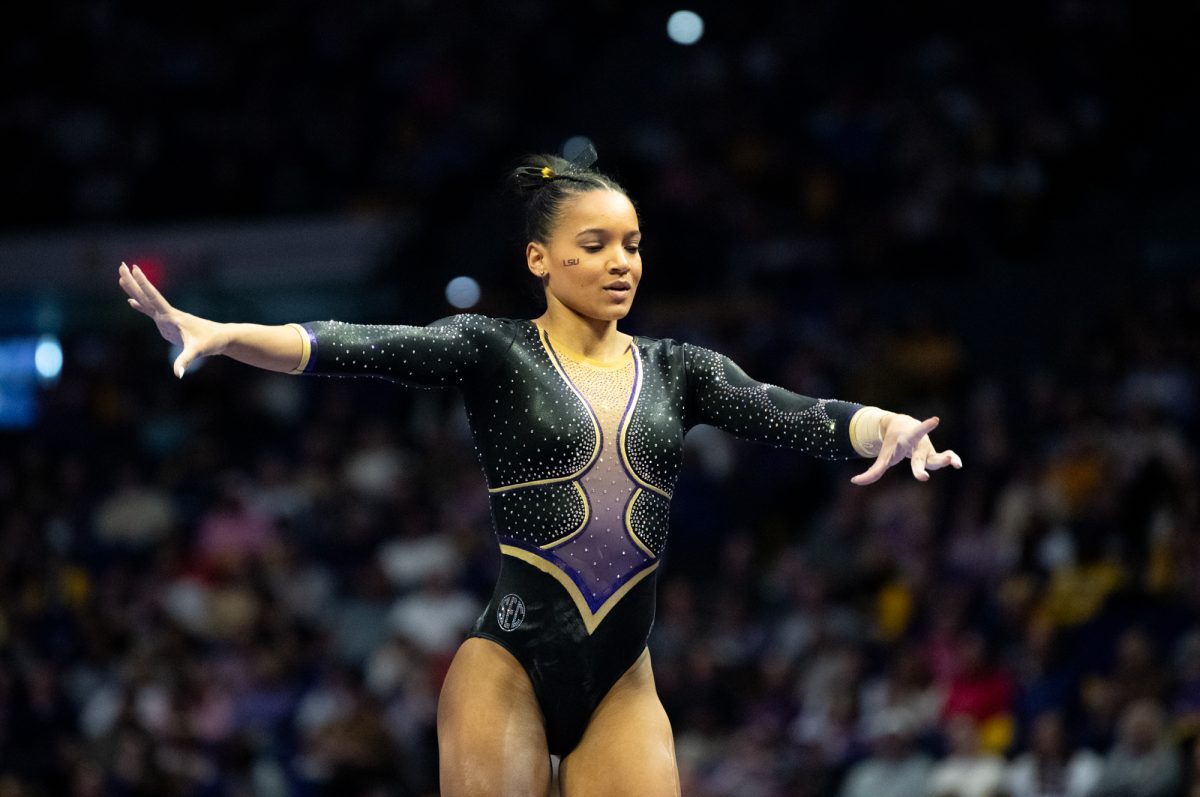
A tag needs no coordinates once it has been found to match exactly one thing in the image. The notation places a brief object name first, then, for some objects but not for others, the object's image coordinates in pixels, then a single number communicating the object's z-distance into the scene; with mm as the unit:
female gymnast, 8328
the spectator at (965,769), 16469
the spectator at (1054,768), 15906
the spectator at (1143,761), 15406
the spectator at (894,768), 17141
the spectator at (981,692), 17469
